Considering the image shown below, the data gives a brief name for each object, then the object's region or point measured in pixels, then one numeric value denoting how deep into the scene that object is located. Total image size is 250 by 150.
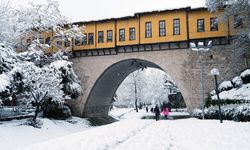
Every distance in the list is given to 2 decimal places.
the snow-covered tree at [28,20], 23.64
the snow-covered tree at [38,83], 21.02
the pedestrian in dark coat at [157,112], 26.02
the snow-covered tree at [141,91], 64.38
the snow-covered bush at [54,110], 25.58
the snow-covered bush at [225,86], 26.45
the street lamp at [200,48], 24.82
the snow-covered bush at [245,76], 25.74
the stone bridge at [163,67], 28.62
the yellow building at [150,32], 29.02
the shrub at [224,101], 21.50
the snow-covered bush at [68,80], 23.89
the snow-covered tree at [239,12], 21.16
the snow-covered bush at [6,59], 18.51
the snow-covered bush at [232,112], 17.40
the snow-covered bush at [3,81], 16.75
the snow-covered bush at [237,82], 25.76
